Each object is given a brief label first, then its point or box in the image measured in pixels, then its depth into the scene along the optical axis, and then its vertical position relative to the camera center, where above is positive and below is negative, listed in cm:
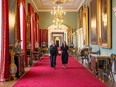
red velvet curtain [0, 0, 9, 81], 456 +0
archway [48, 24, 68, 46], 1422 +177
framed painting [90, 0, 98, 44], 718 +139
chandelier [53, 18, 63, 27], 1311 +249
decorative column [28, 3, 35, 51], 1013 +87
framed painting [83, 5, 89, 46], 918 +135
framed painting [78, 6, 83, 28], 1160 +238
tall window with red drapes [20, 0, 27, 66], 723 +106
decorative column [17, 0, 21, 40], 635 +112
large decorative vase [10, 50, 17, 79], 480 -95
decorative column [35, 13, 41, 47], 1297 +136
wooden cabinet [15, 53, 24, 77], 508 -78
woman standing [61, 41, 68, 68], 698 -58
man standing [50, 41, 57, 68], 695 -57
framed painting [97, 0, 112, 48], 536 +103
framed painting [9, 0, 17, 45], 554 +118
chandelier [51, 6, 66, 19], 1171 +308
